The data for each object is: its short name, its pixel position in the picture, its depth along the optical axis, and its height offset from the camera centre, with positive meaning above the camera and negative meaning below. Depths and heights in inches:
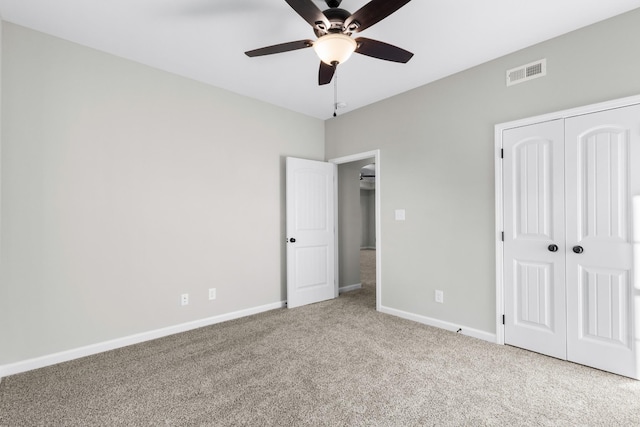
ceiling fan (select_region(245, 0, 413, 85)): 68.4 +46.1
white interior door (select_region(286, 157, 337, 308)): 166.4 -9.4
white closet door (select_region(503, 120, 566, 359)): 103.4 -8.9
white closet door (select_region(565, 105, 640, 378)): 90.7 -7.4
